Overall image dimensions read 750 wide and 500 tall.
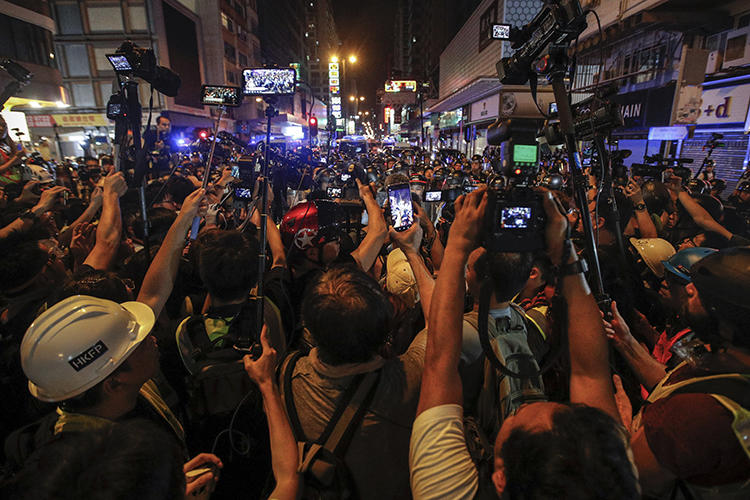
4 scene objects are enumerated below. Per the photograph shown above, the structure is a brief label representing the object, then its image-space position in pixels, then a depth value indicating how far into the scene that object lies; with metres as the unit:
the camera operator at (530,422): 0.95
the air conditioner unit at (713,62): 12.18
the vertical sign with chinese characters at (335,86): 55.59
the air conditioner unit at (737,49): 10.91
